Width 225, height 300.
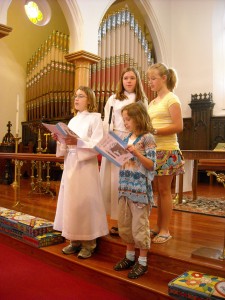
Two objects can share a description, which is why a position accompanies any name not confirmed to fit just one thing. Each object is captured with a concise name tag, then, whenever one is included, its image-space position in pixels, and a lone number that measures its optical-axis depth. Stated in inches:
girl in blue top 86.2
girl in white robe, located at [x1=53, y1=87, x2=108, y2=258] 100.6
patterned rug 153.6
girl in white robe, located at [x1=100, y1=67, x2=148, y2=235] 102.2
